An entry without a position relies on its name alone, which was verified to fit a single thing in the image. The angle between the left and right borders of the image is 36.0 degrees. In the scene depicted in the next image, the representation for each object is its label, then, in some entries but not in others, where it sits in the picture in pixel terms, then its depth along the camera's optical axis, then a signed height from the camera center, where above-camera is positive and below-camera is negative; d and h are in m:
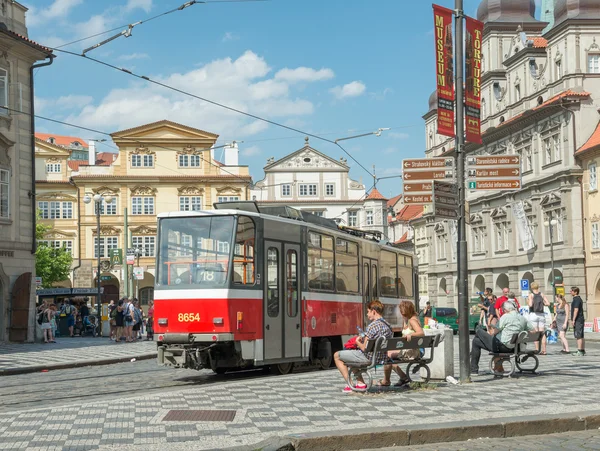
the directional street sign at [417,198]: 14.70 +1.26
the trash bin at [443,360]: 14.71 -1.34
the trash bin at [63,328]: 42.91 -2.07
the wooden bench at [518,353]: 15.93 -1.36
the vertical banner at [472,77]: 15.09 +3.28
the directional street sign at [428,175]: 14.98 +1.66
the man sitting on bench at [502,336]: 16.02 -1.07
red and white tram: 16.81 -0.16
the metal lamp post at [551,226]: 52.59 +2.90
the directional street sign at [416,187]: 14.90 +1.45
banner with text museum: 14.66 +3.37
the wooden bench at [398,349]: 13.17 -1.06
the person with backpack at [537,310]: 24.43 -0.96
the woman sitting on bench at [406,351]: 13.80 -1.12
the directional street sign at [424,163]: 15.05 +1.86
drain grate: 10.50 -1.57
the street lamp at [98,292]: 41.94 -0.43
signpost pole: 14.50 +1.09
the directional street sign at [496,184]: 15.18 +1.51
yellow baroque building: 77.25 +7.76
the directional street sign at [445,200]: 14.38 +1.21
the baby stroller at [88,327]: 43.69 -2.08
